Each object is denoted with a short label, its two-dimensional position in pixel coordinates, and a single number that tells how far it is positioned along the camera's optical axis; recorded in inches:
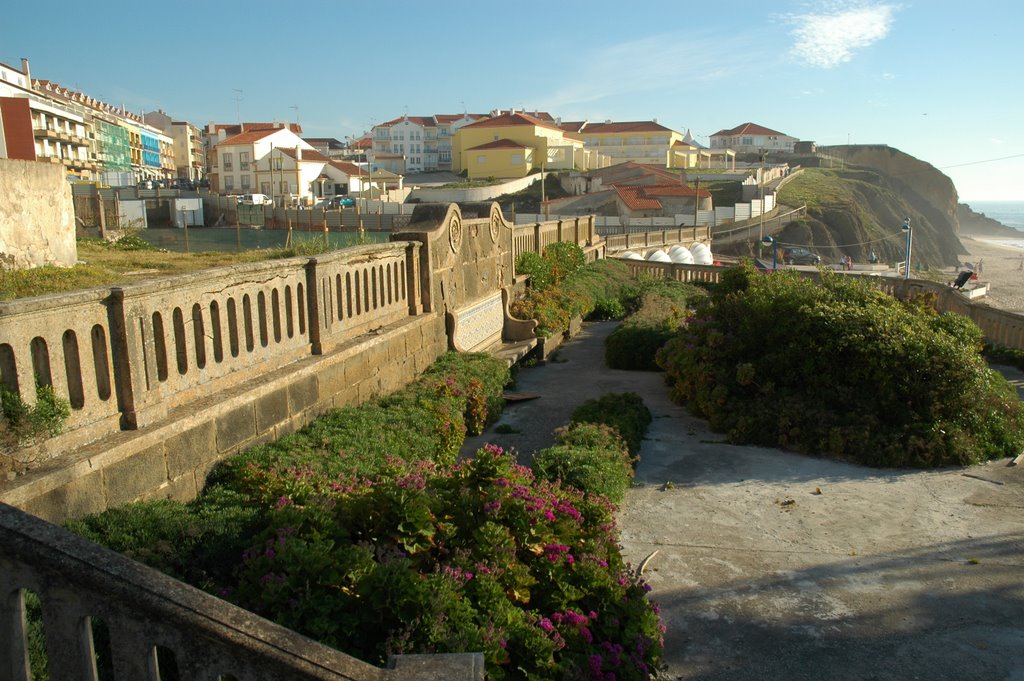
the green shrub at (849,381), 360.8
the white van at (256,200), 2109.0
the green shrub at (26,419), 172.4
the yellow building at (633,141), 3941.9
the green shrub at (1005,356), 585.3
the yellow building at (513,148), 3321.9
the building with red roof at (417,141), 4325.8
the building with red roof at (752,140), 4993.6
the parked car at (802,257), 2309.3
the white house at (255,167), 2704.2
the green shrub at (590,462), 286.5
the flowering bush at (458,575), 152.9
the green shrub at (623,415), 365.8
